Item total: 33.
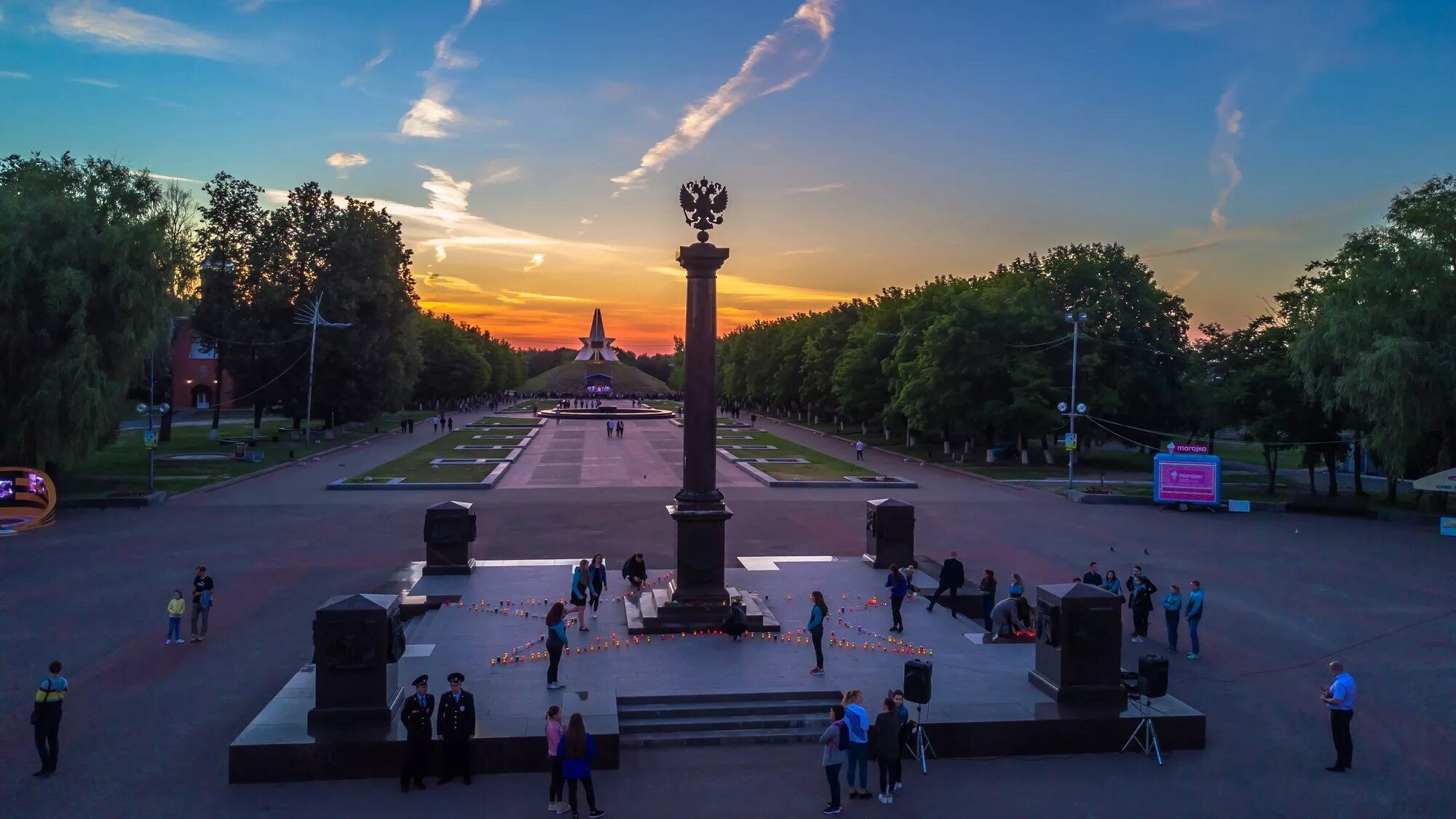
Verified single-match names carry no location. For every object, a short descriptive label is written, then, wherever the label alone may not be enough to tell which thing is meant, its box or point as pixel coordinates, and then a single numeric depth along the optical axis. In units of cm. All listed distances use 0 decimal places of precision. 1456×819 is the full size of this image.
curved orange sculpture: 2720
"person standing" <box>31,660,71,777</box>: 1062
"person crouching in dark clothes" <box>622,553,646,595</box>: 1789
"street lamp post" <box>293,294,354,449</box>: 5084
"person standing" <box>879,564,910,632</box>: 1648
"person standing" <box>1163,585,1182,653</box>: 1606
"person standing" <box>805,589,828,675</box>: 1366
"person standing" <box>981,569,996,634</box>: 1719
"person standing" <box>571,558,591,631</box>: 1625
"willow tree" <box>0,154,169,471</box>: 3028
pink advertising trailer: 3369
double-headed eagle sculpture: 1662
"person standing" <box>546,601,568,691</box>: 1305
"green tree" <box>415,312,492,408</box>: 9900
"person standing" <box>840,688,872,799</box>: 1028
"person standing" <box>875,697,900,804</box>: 1020
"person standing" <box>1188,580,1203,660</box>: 1555
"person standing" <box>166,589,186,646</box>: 1541
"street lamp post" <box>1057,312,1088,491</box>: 3812
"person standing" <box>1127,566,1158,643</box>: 1673
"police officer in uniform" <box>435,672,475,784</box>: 1070
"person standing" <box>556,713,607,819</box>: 966
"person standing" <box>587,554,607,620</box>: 1706
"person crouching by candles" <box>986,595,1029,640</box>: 1628
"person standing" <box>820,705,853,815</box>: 984
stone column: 1634
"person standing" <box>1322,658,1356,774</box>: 1105
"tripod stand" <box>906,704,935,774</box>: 1160
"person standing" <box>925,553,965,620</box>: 1784
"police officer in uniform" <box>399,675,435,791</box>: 1055
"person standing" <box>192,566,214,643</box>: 1585
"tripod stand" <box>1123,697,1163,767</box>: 1195
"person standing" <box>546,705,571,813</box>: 991
